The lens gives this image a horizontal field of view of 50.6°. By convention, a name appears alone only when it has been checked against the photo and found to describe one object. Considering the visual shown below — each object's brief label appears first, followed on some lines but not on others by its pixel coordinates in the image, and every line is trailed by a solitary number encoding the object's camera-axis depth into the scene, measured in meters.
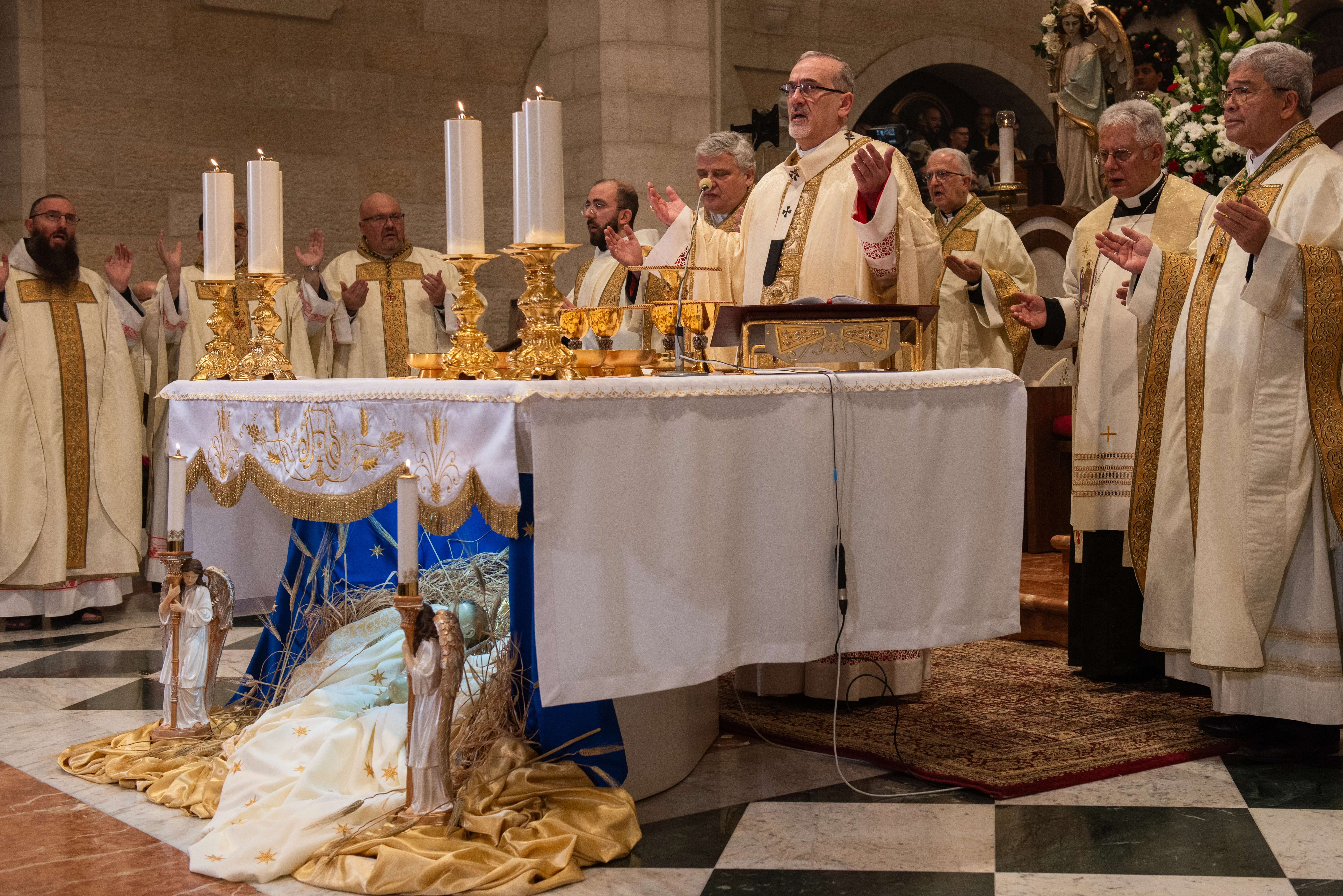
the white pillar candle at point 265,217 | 4.16
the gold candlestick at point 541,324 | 3.09
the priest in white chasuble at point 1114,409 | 4.85
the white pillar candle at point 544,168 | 3.17
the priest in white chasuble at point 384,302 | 7.31
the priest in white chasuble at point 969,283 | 6.37
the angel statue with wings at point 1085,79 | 7.86
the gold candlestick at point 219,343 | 4.33
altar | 2.97
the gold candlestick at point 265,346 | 4.25
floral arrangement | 5.49
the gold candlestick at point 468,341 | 3.35
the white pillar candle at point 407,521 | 3.03
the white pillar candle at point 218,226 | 4.30
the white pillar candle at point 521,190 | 3.20
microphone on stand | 3.48
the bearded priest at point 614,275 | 5.00
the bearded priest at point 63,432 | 6.52
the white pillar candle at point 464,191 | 3.46
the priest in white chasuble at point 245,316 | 7.01
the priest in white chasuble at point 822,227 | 4.20
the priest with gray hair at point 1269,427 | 3.84
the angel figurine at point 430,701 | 3.06
